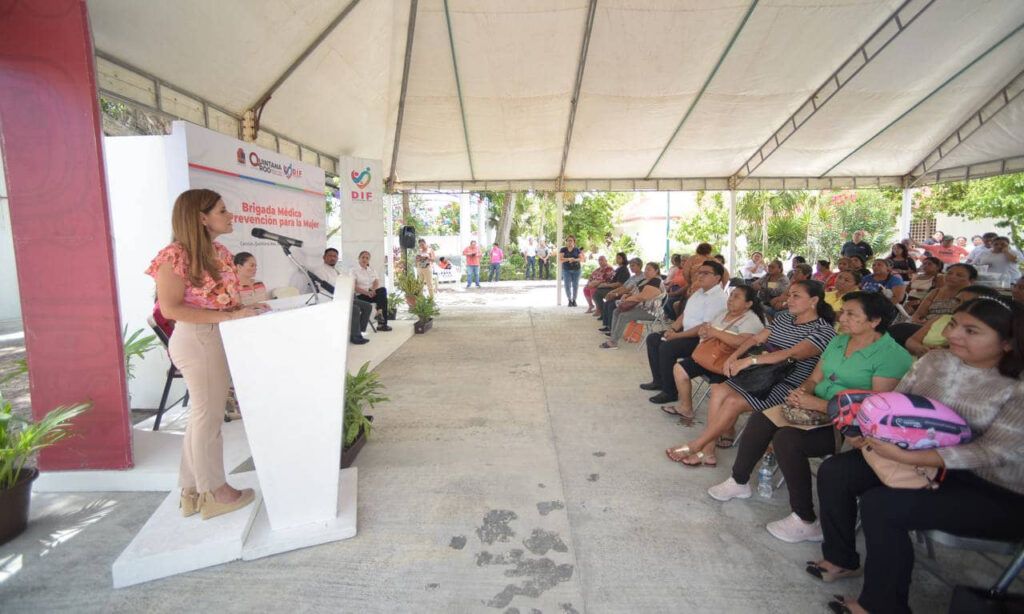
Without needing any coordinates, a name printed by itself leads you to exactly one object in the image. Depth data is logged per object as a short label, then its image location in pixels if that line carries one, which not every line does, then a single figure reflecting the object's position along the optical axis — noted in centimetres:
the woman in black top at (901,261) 728
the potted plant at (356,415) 314
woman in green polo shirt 234
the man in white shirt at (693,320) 429
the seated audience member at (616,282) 809
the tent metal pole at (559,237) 1022
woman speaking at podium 214
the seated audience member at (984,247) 730
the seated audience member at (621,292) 718
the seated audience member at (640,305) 619
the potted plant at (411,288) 830
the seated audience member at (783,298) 570
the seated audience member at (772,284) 654
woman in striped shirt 297
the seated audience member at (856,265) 602
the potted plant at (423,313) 773
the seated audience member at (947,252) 845
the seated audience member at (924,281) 547
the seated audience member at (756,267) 982
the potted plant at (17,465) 235
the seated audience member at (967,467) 174
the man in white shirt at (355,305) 645
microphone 333
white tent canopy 507
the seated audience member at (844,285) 469
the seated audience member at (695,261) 544
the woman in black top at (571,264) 1045
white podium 208
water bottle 273
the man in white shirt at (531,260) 1884
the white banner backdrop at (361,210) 783
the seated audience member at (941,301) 362
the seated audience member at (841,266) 593
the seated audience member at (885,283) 547
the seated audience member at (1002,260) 691
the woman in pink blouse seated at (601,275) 898
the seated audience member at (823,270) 714
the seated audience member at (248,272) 380
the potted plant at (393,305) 829
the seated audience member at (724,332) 353
